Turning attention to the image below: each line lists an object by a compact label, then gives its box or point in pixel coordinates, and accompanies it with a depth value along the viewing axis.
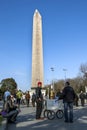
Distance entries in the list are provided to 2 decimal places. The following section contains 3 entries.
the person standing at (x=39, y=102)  6.19
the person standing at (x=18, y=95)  10.82
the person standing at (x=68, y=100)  5.55
